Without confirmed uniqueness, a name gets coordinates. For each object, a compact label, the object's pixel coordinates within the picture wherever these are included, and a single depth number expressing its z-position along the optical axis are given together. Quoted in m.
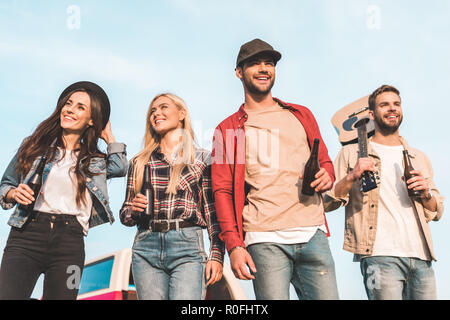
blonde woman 4.02
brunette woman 4.05
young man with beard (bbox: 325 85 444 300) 4.55
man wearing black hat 3.89
